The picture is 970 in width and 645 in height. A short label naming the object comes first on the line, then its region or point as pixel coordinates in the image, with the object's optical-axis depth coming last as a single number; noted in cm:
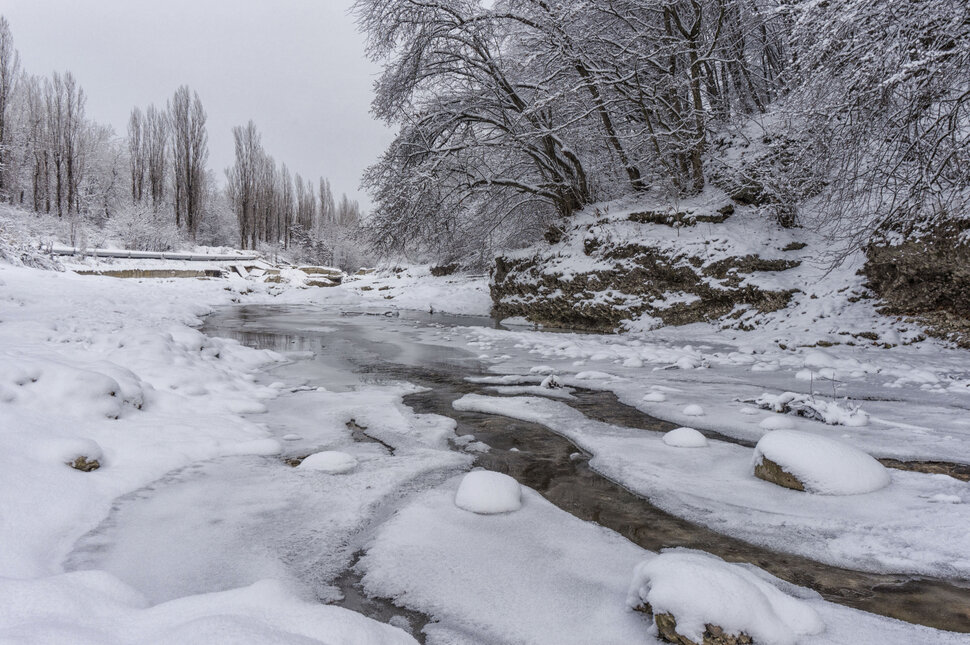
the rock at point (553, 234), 1009
